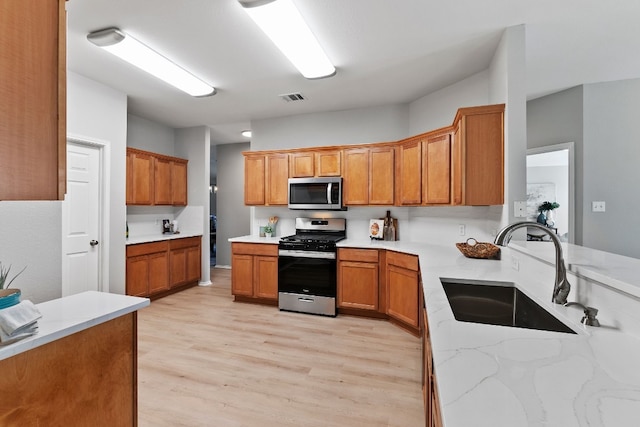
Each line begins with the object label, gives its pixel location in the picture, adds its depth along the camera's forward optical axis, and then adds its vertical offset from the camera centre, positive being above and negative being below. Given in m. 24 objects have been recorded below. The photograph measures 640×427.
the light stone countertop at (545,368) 0.60 -0.41
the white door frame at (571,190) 3.67 +0.27
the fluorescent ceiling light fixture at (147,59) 2.40 +1.42
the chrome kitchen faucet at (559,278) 1.20 -0.28
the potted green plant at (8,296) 1.08 -0.32
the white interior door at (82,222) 3.18 -0.13
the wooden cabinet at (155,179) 4.14 +0.49
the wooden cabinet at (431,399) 0.97 -0.72
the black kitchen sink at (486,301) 1.66 -0.52
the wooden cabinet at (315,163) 3.98 +0.66
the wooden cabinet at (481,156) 2.40 +0.46
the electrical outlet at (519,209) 2.25 +0.02
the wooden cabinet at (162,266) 3.90 -0.82
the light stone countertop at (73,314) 1.05 -0.46
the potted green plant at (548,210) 6.16 +0.03
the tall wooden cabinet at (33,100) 0.84 +0.34
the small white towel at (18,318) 1.02 -0.39
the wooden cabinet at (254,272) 3.92 -0.84
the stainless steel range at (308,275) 3.61 -0.81
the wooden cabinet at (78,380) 1.07 -0.71
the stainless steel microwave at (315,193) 3.89 +0.24
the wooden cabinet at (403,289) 2.99 -0.84
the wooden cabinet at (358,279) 3.48 -0.82
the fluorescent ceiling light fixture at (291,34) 2.01 +1.41
